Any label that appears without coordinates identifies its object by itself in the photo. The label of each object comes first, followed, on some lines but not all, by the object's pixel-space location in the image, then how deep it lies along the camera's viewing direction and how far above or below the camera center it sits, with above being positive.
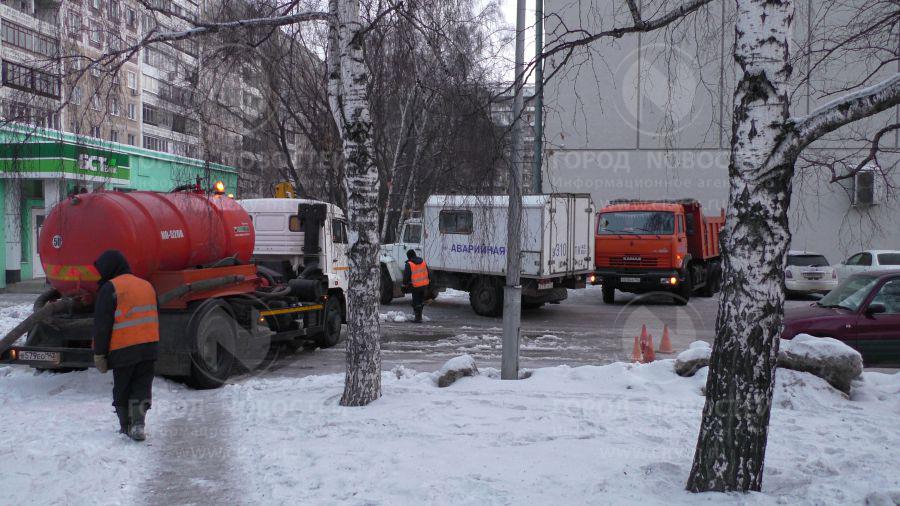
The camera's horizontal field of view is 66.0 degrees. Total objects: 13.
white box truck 15.96 -0.38
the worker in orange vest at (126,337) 6.04 -0.93
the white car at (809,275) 21.00 -1.02
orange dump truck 18.88 -0.28
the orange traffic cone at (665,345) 12.11 -1.84
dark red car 8.87 -1.03
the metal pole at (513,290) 8.47 -0.67
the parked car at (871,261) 20.44 -0.57
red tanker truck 8.02 -0.60
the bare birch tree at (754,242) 4.10 +0.00
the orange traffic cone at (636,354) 11.02 -1.83
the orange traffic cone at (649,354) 10.98 -1.82
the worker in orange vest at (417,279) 16.09 -0.99
